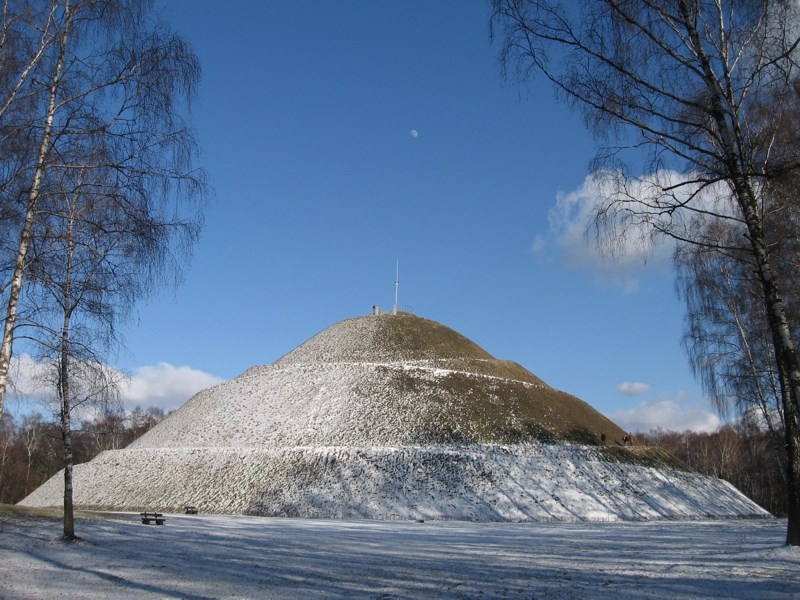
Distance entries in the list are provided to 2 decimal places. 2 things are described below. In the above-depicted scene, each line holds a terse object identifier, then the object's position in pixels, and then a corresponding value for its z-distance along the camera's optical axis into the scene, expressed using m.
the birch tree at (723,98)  12.21
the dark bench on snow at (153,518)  24.23
